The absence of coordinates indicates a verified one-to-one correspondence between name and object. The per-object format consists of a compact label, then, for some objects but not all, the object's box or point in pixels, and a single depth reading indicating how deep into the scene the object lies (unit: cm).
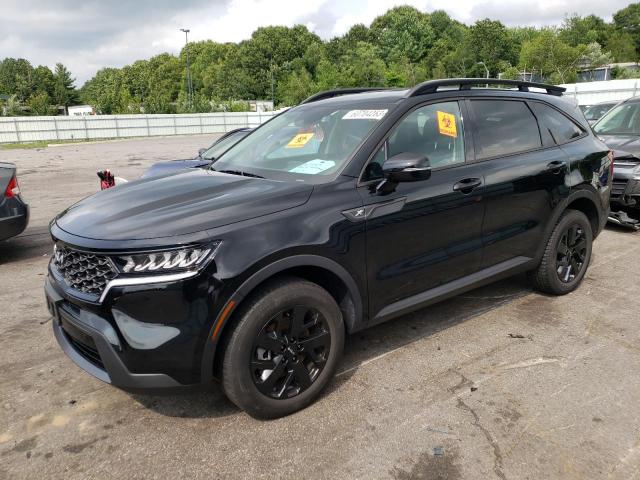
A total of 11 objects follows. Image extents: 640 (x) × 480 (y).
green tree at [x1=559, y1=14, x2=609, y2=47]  7925
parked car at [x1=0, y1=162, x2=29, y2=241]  569
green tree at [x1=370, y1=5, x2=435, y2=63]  9300
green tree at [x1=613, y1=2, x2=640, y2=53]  8700
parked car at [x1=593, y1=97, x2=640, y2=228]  666
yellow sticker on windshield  361
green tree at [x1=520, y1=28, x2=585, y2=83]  5572
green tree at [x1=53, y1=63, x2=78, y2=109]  9444
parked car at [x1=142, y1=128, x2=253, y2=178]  741
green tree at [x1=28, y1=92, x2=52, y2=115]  4578
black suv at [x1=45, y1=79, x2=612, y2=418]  245
